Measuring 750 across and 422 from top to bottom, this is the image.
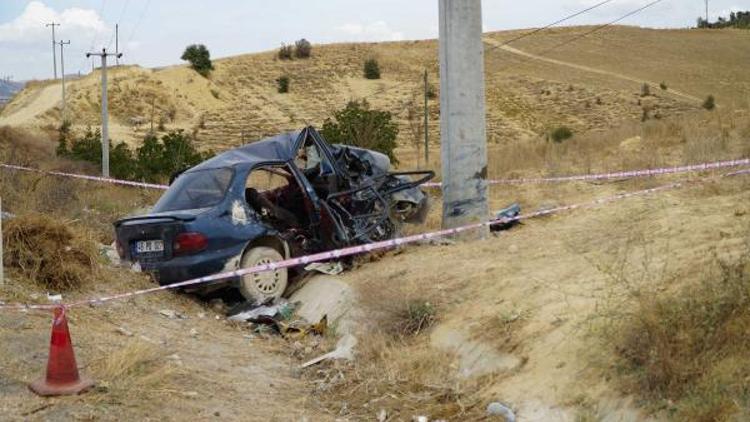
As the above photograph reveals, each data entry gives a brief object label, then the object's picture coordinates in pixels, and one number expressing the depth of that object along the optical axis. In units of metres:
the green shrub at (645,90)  62.03
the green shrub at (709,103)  41.91
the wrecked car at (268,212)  8.62
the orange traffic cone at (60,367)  5.07
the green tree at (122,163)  28.03
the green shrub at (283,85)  70.12
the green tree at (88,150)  33.62
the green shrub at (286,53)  81.04
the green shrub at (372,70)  73.44
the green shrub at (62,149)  33.81
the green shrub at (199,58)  73.06
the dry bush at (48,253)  8.41
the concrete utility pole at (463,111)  9.68
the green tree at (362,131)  23.73
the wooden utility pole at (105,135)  29.89
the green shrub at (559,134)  25.81
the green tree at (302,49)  81.50
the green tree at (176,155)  26.45
